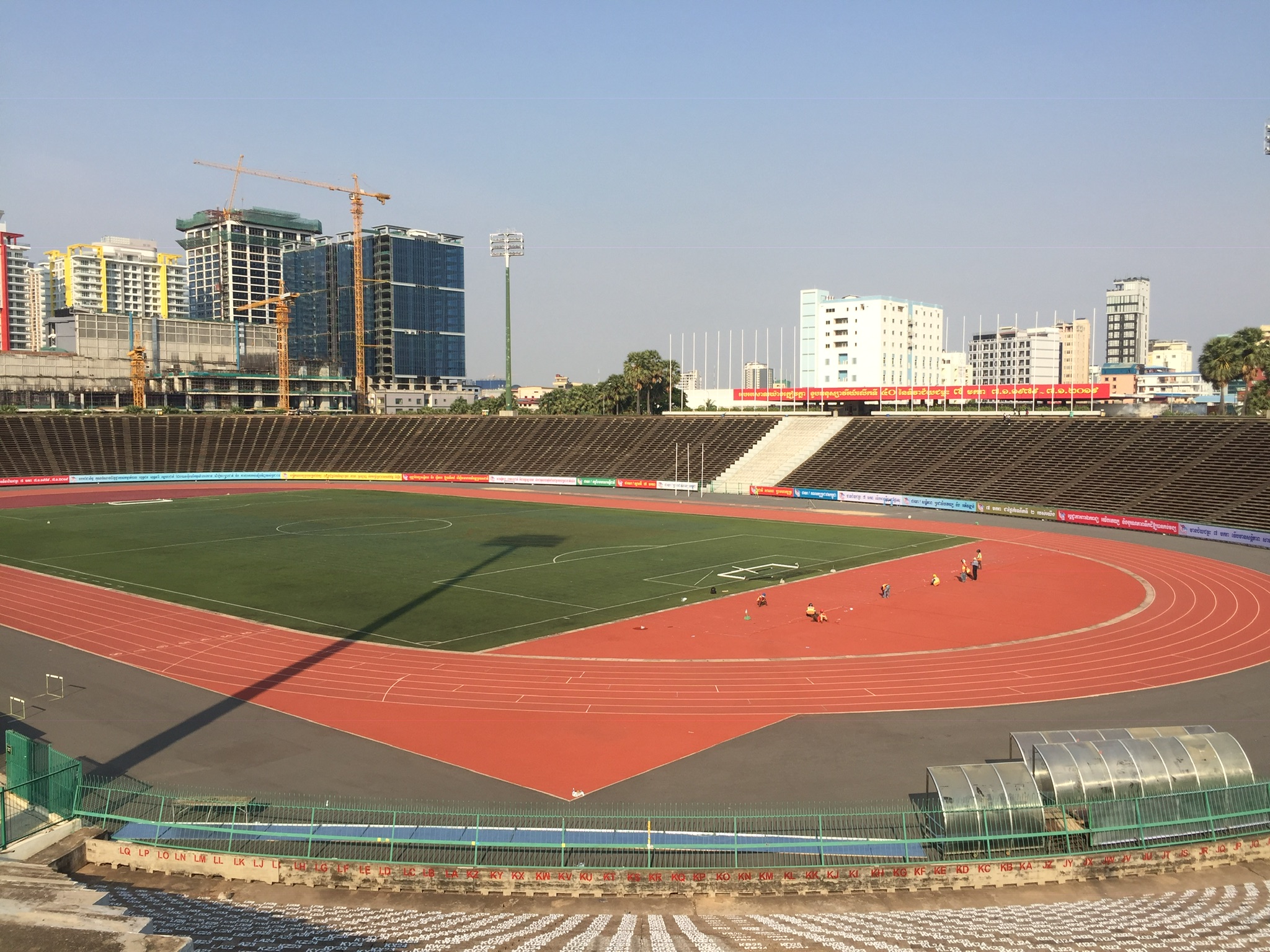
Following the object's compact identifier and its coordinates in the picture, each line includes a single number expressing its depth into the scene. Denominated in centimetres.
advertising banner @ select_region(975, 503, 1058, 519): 7194
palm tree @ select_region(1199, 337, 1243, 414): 9250
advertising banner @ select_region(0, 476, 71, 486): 9556
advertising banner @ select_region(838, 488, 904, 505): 8281
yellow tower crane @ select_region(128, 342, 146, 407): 15212
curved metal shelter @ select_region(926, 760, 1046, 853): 1661
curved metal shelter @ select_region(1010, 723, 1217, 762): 1906
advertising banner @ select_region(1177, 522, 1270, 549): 5809
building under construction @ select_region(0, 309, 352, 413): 15325
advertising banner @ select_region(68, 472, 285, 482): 10075
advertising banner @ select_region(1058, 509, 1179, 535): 6389
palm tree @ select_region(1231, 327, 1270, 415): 9031
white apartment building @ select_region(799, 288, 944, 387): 17662
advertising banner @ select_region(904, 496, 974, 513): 7762
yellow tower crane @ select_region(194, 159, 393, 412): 17138
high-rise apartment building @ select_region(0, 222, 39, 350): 18138
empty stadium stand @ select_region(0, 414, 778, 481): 10350
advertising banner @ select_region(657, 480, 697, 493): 9475
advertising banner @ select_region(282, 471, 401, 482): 10662
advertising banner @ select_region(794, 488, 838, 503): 8638
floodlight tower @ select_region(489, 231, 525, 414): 11694
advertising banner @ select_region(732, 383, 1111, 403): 10906
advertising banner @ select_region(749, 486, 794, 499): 8900
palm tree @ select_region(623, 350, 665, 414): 13550
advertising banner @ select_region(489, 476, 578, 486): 10256
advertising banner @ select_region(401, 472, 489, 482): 10538
